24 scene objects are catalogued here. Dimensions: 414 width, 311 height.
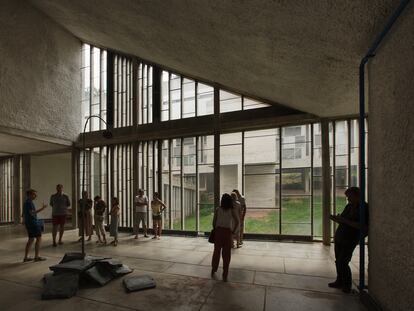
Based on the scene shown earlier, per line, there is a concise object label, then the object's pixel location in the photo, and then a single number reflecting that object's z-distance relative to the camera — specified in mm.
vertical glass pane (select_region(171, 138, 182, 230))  9461
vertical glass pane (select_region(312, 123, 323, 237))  7869
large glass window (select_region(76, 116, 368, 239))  7656
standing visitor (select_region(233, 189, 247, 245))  7131
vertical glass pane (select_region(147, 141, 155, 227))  9734
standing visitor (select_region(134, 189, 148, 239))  8578
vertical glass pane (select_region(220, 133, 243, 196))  8766
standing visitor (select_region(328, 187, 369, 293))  4023
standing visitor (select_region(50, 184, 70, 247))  7848
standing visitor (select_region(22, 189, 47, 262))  5867
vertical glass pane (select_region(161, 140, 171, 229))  9555
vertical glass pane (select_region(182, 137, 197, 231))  9340
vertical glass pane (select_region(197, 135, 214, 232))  9055
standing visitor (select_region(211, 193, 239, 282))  4809
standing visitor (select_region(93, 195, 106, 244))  7809
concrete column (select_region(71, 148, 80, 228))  10977
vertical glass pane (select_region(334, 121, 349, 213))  7547
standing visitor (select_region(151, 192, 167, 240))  8508
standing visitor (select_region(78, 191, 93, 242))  8508
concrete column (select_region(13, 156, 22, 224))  12196
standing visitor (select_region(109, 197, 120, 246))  7748
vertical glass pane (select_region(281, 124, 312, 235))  8008
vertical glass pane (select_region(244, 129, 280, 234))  8484
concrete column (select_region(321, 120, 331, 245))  7332
